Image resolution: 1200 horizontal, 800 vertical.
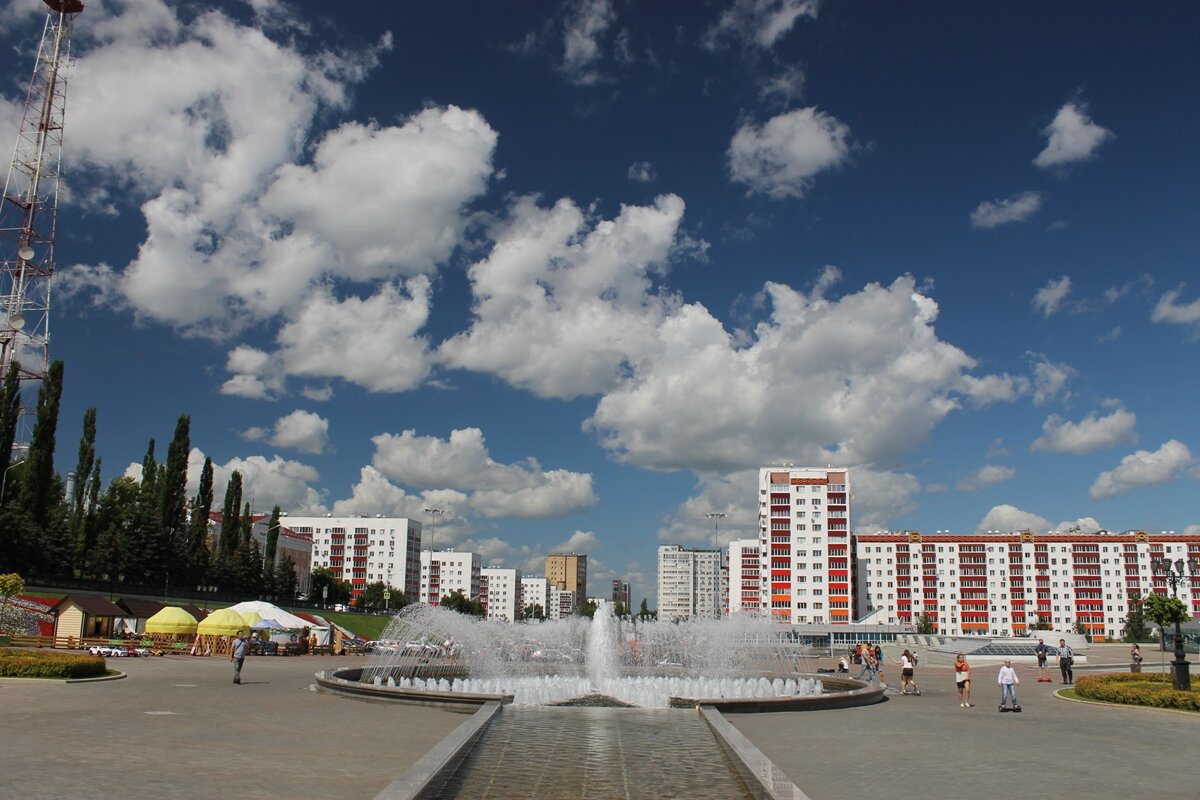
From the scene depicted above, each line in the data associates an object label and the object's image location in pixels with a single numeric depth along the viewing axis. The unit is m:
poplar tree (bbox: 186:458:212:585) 82.56
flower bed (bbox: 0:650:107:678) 24.09
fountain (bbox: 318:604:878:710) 22.42
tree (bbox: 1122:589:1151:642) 102.69
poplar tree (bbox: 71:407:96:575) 81.19
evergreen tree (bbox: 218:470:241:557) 91.25
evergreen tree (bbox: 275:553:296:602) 102.88
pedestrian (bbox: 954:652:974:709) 24.25
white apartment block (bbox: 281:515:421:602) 186.00
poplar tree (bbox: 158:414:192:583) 78.94
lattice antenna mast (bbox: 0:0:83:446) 71.00
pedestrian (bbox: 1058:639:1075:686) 33.31
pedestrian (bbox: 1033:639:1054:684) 40.90
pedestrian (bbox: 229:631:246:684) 27.03
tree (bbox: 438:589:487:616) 162.88
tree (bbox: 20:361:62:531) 65.31
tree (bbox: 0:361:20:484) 62.97
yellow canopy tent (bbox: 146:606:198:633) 45.66
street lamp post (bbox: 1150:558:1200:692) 24.73
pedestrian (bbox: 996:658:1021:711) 22.77
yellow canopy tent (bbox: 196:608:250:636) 43.69
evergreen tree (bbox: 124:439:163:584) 75.81
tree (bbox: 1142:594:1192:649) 31.16
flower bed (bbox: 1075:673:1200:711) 22.00
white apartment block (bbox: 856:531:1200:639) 137.50
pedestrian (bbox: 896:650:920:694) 28.55
